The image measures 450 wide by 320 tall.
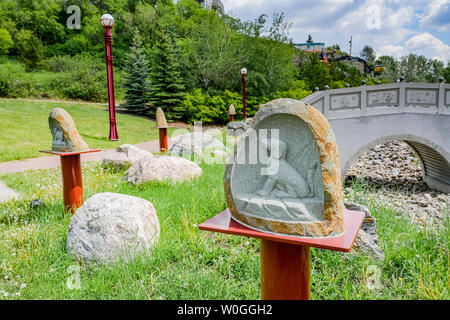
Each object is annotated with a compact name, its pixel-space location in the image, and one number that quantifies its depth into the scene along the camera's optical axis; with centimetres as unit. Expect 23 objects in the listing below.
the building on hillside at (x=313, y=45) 6624
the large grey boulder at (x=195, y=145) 952
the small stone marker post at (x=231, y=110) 1809
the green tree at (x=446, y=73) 3496
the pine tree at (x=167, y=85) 2191
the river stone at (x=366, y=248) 378
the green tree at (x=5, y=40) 2936
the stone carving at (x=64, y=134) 504
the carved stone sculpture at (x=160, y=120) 1062
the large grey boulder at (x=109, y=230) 365
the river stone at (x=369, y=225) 414
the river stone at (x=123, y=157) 828
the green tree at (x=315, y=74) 3231
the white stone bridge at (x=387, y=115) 1129
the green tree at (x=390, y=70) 3733
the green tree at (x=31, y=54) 2681
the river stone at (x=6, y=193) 605
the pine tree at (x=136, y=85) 2248
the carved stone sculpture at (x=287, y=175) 203
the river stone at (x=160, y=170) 649
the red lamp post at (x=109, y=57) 1073
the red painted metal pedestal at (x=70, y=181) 509
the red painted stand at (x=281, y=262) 213
